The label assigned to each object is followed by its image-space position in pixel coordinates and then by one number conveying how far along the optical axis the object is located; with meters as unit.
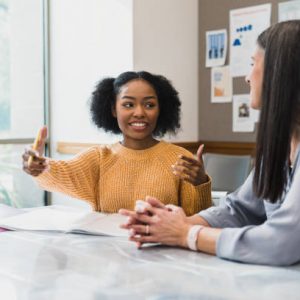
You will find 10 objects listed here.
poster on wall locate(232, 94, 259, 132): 3.30
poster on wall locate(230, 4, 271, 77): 3.21
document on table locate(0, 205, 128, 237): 1.11
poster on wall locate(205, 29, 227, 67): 3.41
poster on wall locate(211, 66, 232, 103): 3.40
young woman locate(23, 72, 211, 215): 1.51
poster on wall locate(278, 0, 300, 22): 3.03
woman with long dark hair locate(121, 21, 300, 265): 0.84
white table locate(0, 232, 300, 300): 0.71
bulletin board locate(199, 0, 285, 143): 3.37
